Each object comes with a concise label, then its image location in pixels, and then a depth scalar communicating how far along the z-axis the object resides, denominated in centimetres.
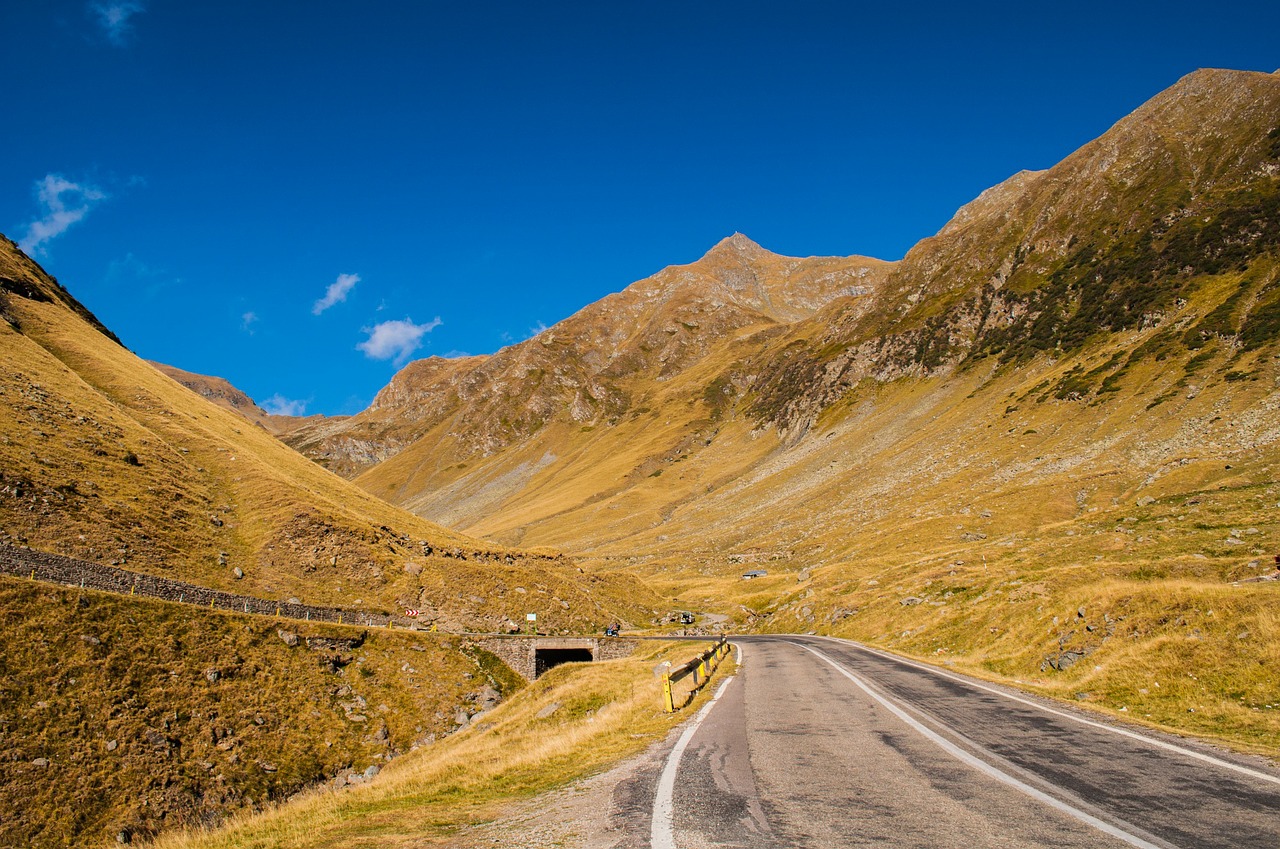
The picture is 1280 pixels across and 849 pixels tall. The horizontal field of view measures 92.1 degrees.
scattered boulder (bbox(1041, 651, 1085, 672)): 1947
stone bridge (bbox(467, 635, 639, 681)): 4284
